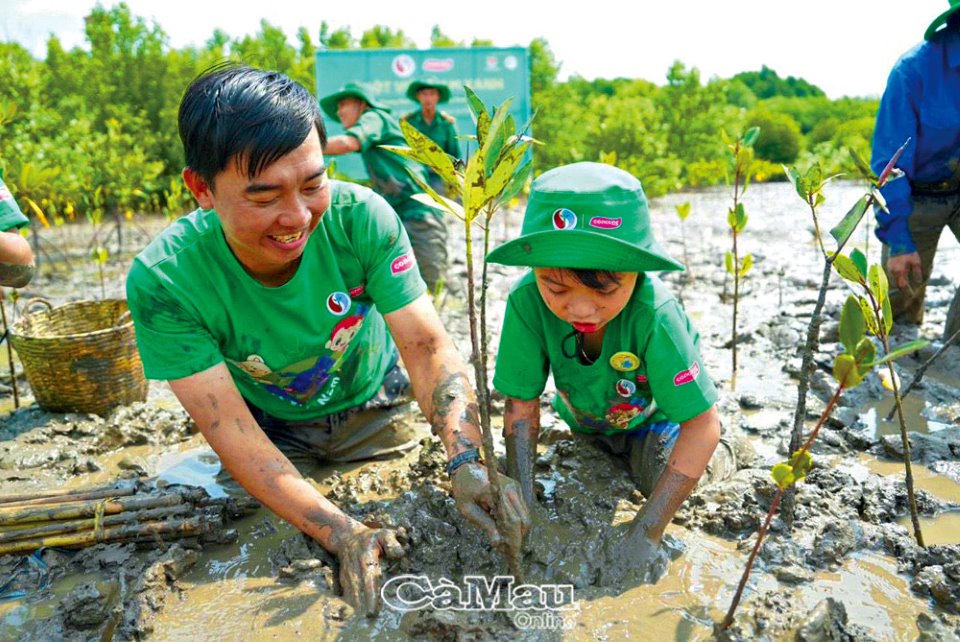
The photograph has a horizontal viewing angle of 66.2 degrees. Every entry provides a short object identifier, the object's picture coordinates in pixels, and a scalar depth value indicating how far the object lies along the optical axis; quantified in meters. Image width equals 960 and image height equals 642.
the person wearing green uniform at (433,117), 6.01
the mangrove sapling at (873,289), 1.86
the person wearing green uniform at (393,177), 5.28
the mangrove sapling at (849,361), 1.46
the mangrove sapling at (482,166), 1.36
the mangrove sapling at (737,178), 3.25
